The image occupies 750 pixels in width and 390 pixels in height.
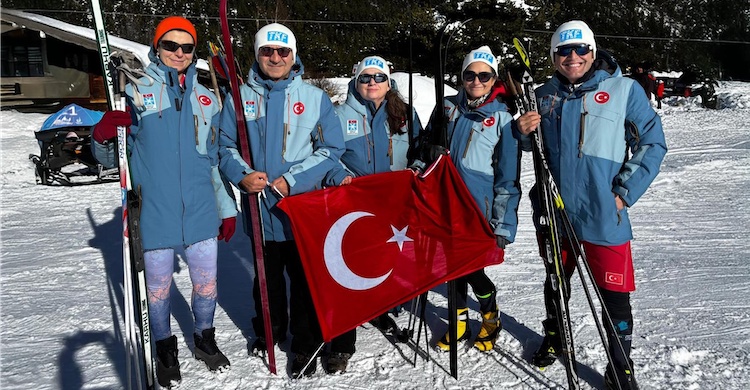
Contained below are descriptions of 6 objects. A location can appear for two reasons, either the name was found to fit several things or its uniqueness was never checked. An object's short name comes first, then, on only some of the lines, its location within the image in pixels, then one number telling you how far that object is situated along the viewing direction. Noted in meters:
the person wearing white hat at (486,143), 3.40
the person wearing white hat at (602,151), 2.95
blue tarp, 11.62
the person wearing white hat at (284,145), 3.44
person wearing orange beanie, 3.24
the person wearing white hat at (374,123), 3.89
